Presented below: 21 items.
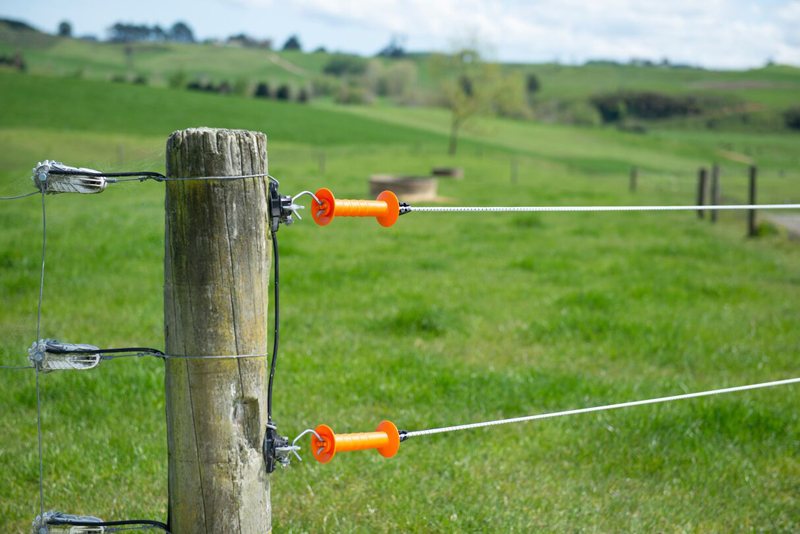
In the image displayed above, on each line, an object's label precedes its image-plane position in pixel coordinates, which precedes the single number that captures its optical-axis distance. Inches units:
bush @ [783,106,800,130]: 3624.5
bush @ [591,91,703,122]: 4183.1
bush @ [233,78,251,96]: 3305.4
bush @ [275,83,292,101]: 3486.7
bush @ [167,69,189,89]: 3213.6
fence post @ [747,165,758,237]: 639.1
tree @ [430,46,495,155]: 2143.2
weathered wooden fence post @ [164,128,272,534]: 96.9
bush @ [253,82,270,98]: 3420.3
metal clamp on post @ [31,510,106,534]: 102.0
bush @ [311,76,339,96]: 3996.1
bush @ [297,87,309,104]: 3526.1
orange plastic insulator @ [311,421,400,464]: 102.0
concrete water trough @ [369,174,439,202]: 866.8
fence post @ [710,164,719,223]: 761.6
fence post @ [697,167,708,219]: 781.9
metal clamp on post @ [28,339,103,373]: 101.1
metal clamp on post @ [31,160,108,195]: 98.5
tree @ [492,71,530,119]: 2226.9
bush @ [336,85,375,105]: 3725.4
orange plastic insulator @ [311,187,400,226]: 101.2
